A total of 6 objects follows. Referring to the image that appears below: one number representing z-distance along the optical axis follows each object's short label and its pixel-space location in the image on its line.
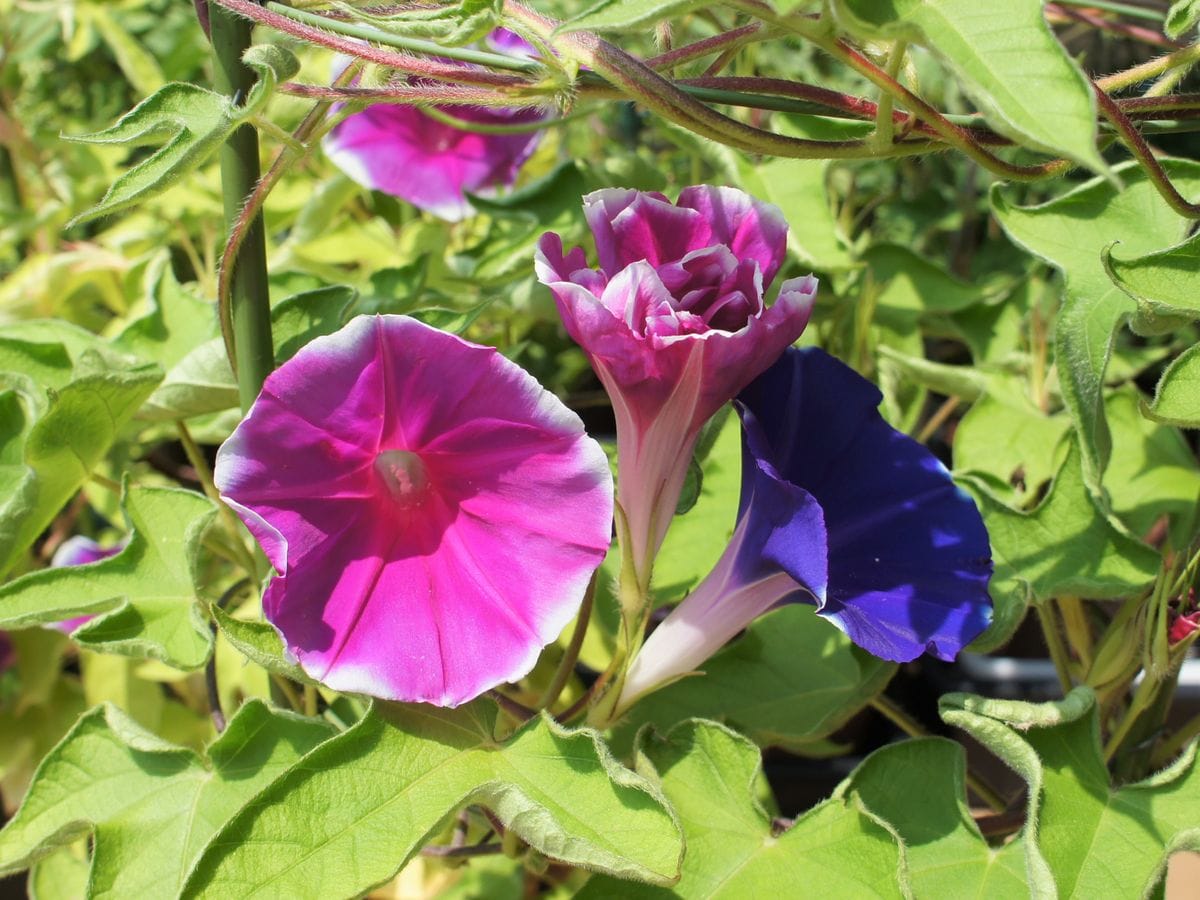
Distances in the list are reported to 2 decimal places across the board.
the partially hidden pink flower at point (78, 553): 0.48
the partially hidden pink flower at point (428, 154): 0.48
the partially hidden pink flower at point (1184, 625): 0.31
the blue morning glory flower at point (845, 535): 0.29
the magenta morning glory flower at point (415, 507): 0.27
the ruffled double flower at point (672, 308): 0.26
